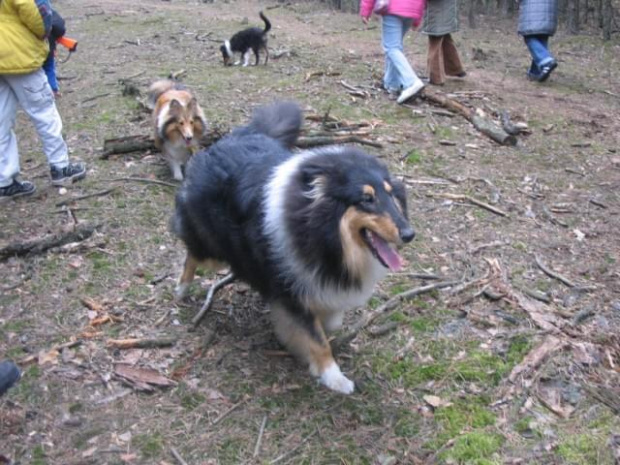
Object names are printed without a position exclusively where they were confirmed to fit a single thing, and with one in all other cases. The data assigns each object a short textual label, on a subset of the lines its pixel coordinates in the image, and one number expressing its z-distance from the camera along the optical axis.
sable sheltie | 6.17
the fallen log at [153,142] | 6.74
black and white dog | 11.78
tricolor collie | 3.11
